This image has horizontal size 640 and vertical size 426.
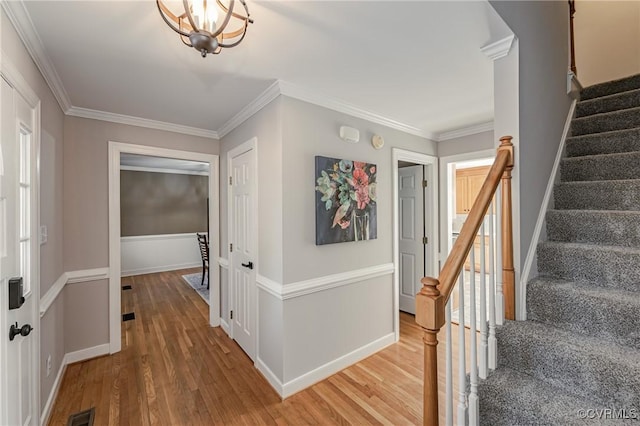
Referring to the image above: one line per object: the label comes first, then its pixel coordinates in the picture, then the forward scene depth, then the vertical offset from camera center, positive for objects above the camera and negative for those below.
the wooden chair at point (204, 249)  5.41 -0.70
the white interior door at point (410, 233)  3.78 -0.29
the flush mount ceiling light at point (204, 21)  1.08 +0.80
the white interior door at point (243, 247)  2.63 -0.34
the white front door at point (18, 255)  1.25 -0.21
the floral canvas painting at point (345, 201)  2.37 +0.11
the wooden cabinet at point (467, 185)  5.55 +0.57
